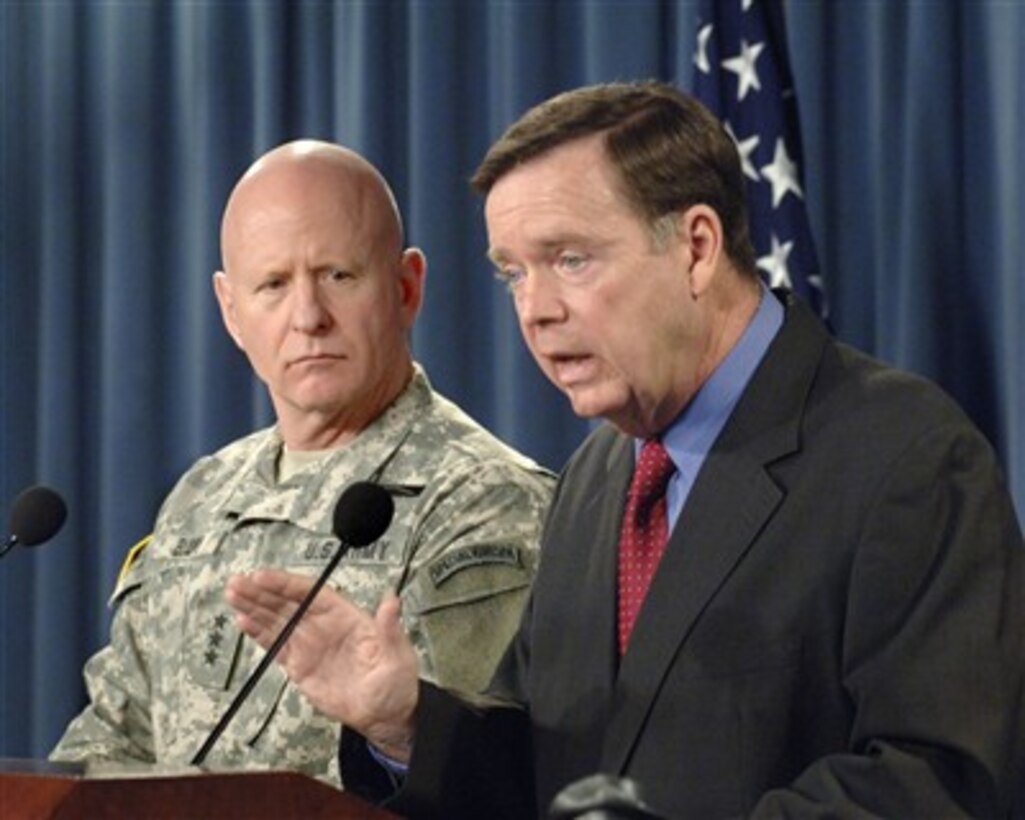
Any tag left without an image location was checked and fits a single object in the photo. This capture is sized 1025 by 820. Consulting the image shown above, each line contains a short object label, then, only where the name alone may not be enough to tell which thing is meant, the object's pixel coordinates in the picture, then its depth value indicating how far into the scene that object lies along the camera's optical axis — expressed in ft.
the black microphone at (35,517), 16.26
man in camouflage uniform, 17.30
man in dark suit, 12.82
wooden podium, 11.54
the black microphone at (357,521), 13.94
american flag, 23.66
